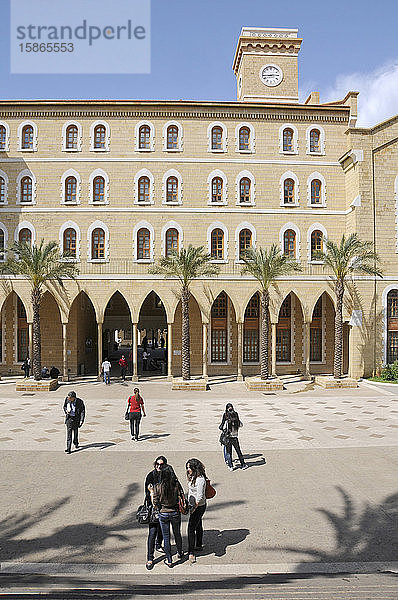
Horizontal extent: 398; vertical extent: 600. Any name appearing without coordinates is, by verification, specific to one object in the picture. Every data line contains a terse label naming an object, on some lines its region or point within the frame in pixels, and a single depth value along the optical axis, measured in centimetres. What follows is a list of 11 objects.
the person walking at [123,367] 2684
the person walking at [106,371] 2553
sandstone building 2730
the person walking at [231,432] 1113
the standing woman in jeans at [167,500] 674
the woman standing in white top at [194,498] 701
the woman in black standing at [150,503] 688
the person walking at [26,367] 2673
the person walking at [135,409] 1357
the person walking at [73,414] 1242
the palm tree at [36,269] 2452
